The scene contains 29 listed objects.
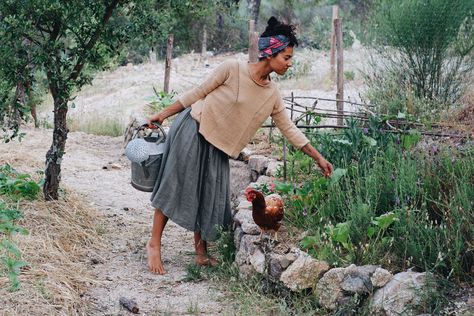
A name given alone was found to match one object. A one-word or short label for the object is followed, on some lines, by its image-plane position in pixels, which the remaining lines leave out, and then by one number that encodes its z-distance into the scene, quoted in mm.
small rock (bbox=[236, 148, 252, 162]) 7164
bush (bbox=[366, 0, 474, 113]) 8977
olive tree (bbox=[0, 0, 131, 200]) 5207
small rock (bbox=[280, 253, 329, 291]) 4246
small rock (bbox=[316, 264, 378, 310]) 4012
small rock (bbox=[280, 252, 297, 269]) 4414
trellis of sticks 5364
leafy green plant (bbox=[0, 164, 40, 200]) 5864
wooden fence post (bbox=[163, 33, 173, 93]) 11684
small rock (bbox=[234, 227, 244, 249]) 4969
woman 4672
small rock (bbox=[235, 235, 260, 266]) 4727
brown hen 4531
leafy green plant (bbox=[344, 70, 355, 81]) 15586
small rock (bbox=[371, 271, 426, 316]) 3729
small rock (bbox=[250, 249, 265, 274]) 4555
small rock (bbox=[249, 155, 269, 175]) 6512
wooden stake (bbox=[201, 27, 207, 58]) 21391
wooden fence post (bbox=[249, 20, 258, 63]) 8373
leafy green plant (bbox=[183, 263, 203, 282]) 4888
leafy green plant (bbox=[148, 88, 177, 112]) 11031
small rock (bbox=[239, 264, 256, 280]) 4664
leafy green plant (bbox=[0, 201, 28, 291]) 2906
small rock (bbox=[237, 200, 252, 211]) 5288
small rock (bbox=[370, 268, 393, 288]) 3951
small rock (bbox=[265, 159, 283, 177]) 6098
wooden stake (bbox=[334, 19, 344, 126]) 8875
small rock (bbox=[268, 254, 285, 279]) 4441
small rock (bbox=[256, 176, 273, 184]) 5881
